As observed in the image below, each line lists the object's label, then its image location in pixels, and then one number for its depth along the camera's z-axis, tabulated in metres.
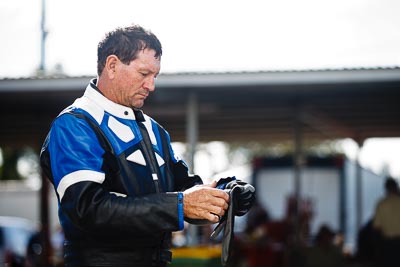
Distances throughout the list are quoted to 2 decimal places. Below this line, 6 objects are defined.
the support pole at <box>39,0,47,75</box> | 15.99
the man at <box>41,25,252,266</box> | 2.66
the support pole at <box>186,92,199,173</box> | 10.00
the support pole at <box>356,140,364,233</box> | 16.64
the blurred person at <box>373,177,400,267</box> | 10.34
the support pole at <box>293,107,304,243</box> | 13.15
